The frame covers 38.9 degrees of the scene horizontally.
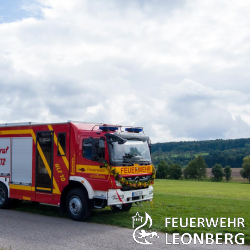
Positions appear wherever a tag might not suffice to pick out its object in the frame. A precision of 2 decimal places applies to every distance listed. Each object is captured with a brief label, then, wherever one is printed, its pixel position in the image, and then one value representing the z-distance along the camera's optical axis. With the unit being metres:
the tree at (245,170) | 99.56
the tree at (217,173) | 103.81
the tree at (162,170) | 104.62
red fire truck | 10.70
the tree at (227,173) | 103.44
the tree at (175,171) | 105.44
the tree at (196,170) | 109.56
